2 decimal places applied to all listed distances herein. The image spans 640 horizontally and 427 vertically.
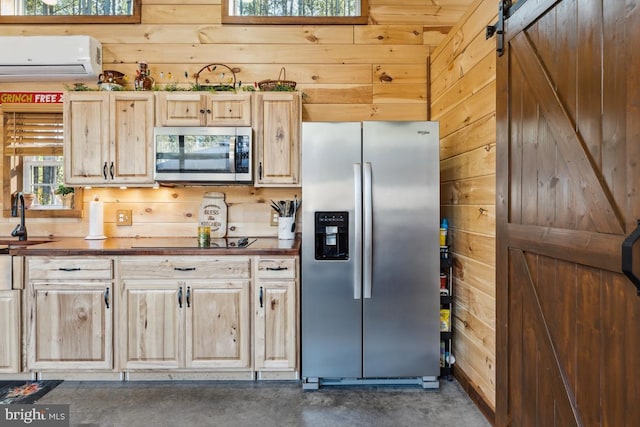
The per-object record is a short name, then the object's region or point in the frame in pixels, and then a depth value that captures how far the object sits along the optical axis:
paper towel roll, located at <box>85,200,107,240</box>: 2.99
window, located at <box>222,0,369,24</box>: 3.17
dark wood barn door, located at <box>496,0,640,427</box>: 1.20
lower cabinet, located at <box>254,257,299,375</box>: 2.48
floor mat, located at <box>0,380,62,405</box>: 2.29
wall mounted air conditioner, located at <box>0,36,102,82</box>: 2.97
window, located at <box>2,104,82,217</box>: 3.08
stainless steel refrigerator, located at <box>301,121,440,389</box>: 2.41
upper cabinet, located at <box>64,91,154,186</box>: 2.83
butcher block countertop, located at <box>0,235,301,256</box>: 2.46
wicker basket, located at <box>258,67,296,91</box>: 2.88
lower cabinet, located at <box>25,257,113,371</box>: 2.47
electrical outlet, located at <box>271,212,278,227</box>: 3.14
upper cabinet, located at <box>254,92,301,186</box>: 2.84
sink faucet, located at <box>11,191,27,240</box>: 2.91
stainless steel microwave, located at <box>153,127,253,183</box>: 2.76
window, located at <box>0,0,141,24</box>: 3.15
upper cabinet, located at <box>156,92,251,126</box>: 2.83
